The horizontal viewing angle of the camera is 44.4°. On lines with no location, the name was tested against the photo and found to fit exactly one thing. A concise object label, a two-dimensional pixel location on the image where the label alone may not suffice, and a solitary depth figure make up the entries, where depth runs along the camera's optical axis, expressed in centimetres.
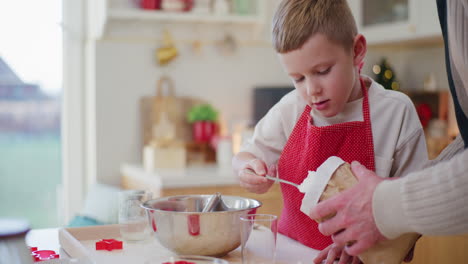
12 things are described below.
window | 302
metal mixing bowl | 102
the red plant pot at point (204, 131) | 303
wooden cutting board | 302
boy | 112
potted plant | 301
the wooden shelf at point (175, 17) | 281
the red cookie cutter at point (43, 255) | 108
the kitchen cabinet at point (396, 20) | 263
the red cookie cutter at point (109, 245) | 115
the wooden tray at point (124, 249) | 109
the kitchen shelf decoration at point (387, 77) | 317
